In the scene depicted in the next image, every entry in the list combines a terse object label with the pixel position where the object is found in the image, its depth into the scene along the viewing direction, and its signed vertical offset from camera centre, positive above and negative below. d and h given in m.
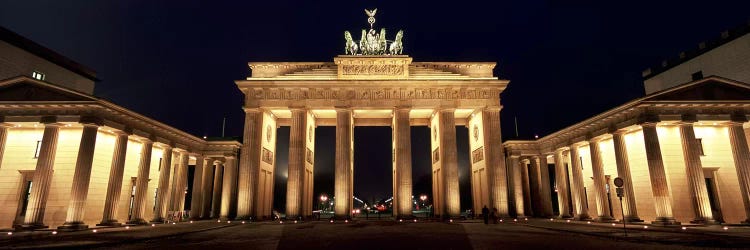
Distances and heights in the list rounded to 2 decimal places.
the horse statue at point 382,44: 39.81 +15.98
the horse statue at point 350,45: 39.53 +15.75
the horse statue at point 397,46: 39.41 +15.65
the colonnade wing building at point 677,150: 26.03 +3.54
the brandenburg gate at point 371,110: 35.69 +8.82
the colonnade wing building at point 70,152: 25.12 +3.77
